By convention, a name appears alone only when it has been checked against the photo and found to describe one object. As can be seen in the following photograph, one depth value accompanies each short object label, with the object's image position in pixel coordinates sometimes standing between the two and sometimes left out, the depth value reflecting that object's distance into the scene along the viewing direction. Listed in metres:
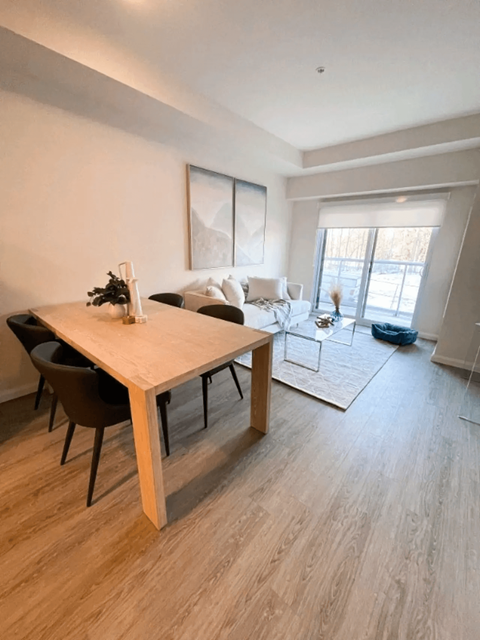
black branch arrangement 1.87
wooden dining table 1.16
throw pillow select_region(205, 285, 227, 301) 3.24
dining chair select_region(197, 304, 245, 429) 2.26
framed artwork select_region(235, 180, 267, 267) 3.90
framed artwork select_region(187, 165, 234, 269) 3.28
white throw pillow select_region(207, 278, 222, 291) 3.57
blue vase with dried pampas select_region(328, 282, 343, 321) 3.43
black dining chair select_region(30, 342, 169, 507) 1.17
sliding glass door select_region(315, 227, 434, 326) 4.01
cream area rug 2.50
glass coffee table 2.93
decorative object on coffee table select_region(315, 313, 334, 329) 3.21
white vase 1.93
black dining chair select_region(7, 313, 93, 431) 1.78
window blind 3.67
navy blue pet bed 3.67
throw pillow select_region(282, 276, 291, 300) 4.15
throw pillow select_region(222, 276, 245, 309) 3.43
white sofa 3.21
